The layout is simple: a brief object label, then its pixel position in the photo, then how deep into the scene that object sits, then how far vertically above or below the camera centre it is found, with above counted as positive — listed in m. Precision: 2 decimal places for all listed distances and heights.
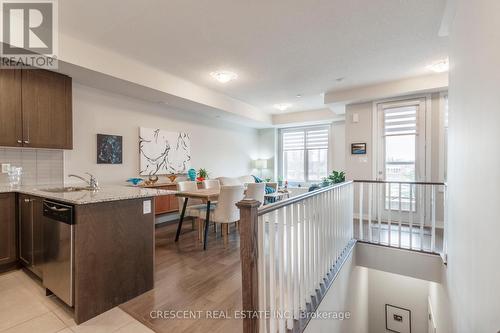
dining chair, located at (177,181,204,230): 3.91 -0.72
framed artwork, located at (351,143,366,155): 5.03 +0.34
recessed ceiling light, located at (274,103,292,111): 5.99 +1.49
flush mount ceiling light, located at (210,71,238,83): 3.92 +1.48
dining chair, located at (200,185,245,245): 3.47 -0.60
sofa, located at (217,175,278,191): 5.34 -0.41
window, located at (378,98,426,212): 4.54 +0.40
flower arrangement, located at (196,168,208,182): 5.61 -0.26
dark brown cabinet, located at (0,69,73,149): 2.88 +0.71
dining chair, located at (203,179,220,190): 4.59 -0.39
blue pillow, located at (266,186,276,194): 5.10 -0.55
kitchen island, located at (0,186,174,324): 1.88 -0.70
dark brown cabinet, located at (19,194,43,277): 2.36 -0.73
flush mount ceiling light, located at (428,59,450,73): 3.62 +1.54
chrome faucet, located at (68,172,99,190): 2.87 -0.24
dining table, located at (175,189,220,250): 3.39 -0.46
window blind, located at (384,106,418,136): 4.59 +0.87
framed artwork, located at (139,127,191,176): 4.64 +0.26
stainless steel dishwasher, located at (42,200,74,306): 1.90 -0.72
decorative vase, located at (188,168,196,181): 5.26 -0.22
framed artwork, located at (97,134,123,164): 4.02 +0.26
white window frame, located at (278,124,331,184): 7.15 +0.48
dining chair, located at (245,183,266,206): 3.97 -0.44
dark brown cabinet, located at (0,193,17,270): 2.71 -0.75
